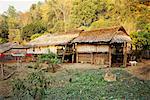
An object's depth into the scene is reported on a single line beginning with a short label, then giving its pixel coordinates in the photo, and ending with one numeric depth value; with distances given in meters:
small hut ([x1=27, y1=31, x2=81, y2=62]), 14.97
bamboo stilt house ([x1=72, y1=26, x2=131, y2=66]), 12.83
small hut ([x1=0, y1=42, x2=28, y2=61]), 15.23
